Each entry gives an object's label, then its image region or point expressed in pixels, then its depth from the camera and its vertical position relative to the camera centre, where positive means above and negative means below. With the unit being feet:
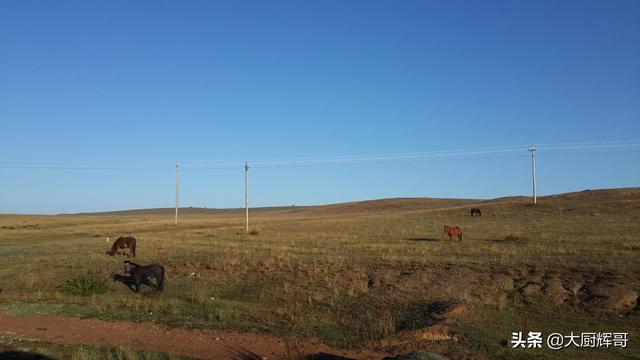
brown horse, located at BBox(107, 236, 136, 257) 89.60 -5.17
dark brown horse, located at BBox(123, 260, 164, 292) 59.47 -6.62
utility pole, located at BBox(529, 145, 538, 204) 213.79 +14.85
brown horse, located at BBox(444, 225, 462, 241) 100.17 -3.75
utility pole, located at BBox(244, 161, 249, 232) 173.76 +9.35
